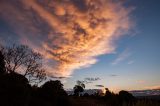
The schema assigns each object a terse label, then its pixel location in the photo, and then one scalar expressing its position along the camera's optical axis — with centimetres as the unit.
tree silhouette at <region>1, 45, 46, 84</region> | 2055
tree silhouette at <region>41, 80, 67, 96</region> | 1308
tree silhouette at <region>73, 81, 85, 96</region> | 3686
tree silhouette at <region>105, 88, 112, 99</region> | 2367
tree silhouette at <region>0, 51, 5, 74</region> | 1685
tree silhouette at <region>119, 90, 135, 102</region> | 1496
